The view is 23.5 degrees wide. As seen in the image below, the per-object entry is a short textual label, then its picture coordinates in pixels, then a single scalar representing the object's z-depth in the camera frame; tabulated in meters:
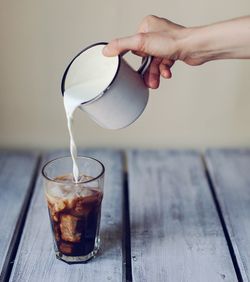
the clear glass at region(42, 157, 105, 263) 0.99
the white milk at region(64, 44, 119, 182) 1.02
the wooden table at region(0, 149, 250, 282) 1.02
